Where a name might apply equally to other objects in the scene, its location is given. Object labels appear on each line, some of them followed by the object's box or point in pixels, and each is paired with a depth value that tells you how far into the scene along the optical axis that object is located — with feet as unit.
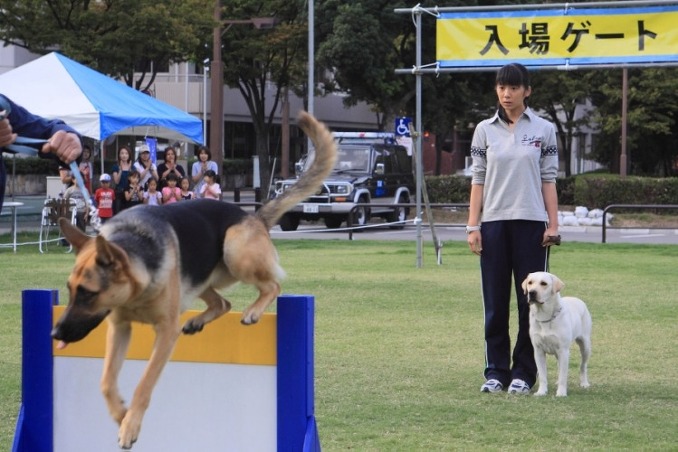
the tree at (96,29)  100.17
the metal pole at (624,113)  142.72
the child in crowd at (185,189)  60.58
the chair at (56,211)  67.05
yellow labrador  24.47
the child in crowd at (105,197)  60.95
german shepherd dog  11.60
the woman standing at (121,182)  64.18
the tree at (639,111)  150.61
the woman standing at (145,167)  63.87
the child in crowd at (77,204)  66.08
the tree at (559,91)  154.64
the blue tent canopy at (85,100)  59.88
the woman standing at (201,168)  65.57
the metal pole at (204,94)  163.96
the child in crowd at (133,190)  62.80
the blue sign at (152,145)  80.36
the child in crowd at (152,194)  62.13
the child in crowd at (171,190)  60.64
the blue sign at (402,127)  95.97
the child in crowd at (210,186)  64.08
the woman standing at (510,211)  25.14
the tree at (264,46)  139.03
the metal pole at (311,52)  128.88
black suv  89.56
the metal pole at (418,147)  50.11
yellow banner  45.52
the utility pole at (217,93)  109.09
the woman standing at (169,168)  63.21
